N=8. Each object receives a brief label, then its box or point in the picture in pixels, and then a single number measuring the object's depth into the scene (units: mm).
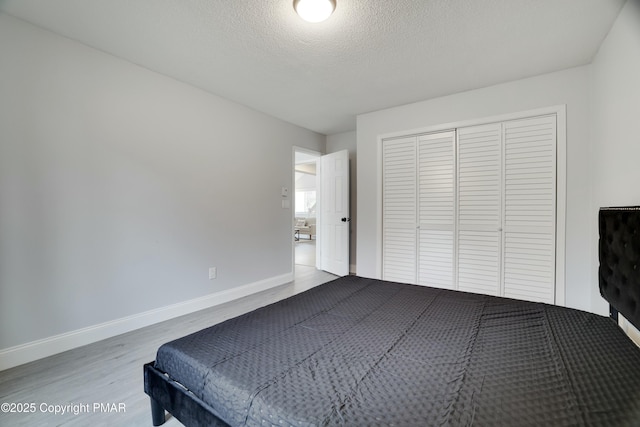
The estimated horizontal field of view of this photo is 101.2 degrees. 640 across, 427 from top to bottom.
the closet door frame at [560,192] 2504
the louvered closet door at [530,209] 2572
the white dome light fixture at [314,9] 1632
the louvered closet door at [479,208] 2834
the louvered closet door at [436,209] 3099
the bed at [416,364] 825
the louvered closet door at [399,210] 3336
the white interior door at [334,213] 4254
